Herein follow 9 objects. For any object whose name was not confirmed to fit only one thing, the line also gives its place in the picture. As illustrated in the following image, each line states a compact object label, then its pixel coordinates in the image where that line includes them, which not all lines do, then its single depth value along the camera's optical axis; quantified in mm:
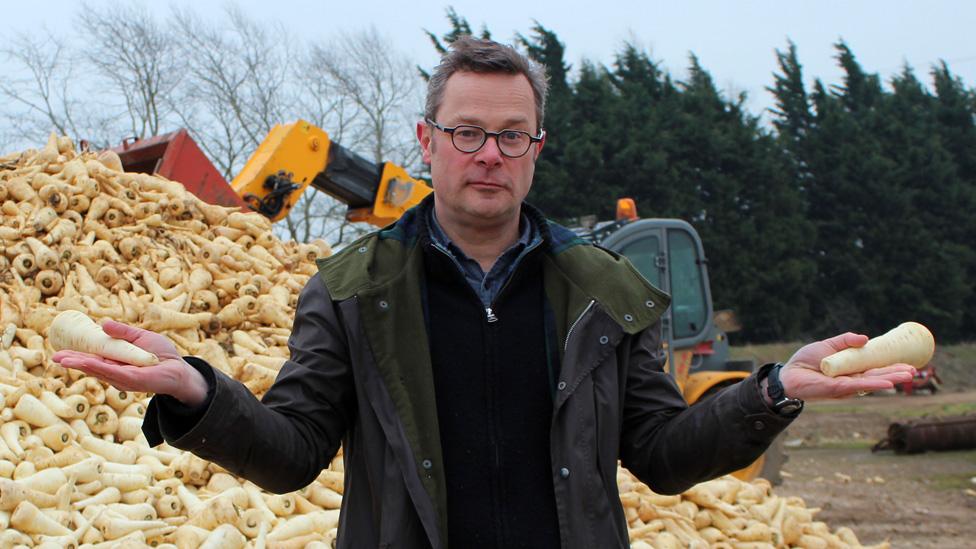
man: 1854
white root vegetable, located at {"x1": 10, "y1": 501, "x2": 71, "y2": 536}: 3850
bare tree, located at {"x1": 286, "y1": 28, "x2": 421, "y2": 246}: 23359
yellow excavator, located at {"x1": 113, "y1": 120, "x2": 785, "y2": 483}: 7918
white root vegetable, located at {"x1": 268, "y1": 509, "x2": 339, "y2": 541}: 4168
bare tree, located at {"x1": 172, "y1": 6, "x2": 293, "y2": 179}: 24141
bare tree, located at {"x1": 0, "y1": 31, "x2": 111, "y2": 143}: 23222
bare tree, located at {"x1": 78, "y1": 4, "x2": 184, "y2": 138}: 23891
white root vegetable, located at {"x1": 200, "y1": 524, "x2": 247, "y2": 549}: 3914
